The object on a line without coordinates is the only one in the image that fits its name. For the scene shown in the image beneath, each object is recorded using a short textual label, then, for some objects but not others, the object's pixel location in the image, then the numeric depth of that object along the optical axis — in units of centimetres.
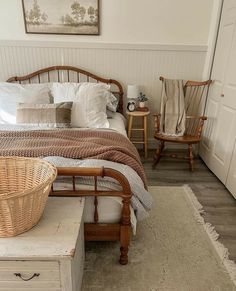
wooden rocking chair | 268
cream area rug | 139
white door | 237
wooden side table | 287
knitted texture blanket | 150
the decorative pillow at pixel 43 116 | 221
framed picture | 270
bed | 128
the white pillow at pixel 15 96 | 238
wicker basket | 95
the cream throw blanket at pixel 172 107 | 284
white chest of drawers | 96
